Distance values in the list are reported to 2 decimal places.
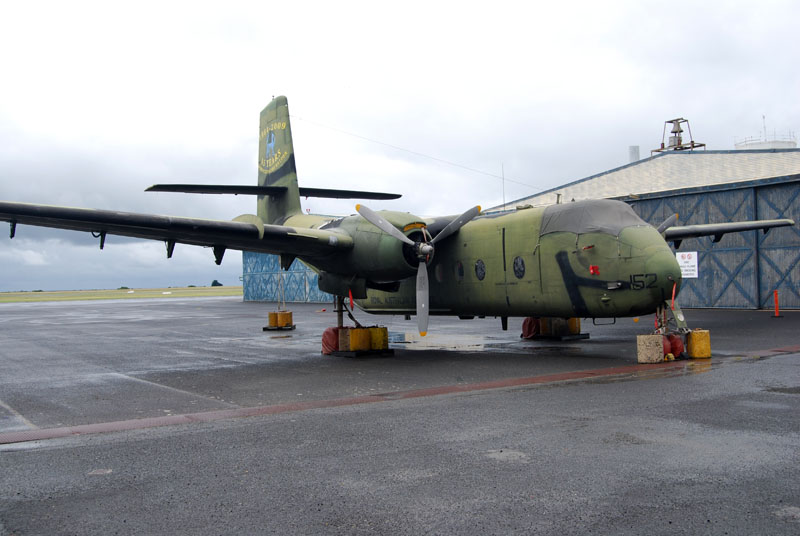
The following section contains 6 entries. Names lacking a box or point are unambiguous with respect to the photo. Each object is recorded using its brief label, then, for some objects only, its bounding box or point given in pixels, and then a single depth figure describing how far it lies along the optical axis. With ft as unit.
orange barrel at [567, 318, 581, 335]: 62.13
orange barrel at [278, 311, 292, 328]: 83.26
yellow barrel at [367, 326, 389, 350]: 53.06
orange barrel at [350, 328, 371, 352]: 52.29
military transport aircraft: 42.27
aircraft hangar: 93.56
